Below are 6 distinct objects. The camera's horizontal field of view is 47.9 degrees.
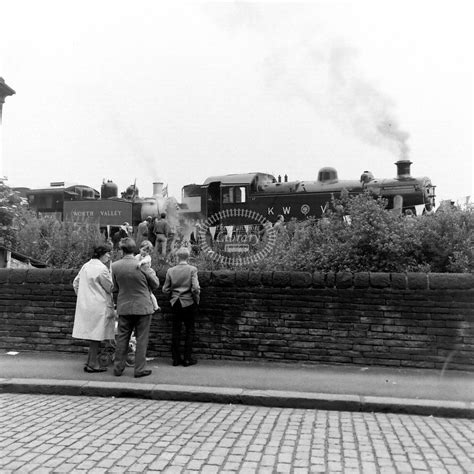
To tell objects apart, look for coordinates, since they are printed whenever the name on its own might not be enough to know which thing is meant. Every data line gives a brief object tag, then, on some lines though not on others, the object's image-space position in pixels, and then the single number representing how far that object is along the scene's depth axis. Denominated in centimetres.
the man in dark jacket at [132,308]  680
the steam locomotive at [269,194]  2003
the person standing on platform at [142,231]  1514
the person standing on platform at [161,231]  1456
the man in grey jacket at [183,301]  727
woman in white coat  707
